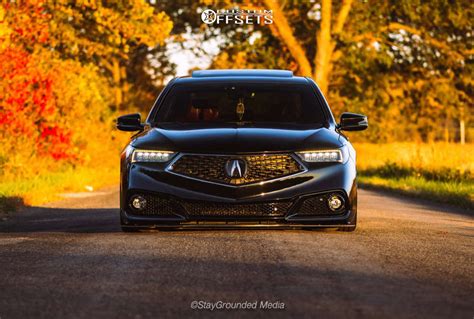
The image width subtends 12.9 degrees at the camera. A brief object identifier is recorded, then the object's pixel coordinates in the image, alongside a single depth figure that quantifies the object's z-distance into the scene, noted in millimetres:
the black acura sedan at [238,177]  17664
